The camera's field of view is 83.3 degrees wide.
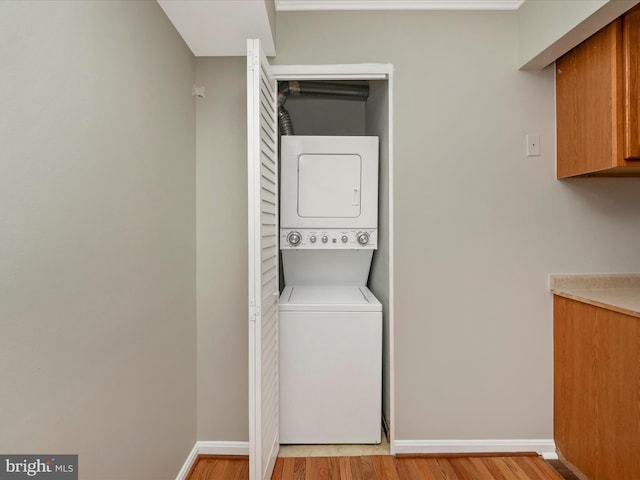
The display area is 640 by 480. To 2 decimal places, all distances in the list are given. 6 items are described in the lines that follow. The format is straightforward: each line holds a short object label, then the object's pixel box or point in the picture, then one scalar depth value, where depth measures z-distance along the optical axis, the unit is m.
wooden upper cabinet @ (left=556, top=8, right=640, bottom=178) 1.57
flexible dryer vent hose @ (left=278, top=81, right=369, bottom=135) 2.27
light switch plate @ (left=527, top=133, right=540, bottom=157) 2.02
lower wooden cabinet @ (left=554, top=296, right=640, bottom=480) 1.56
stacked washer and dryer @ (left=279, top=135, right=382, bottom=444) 2.08
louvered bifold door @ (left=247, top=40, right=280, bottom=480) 1.52
